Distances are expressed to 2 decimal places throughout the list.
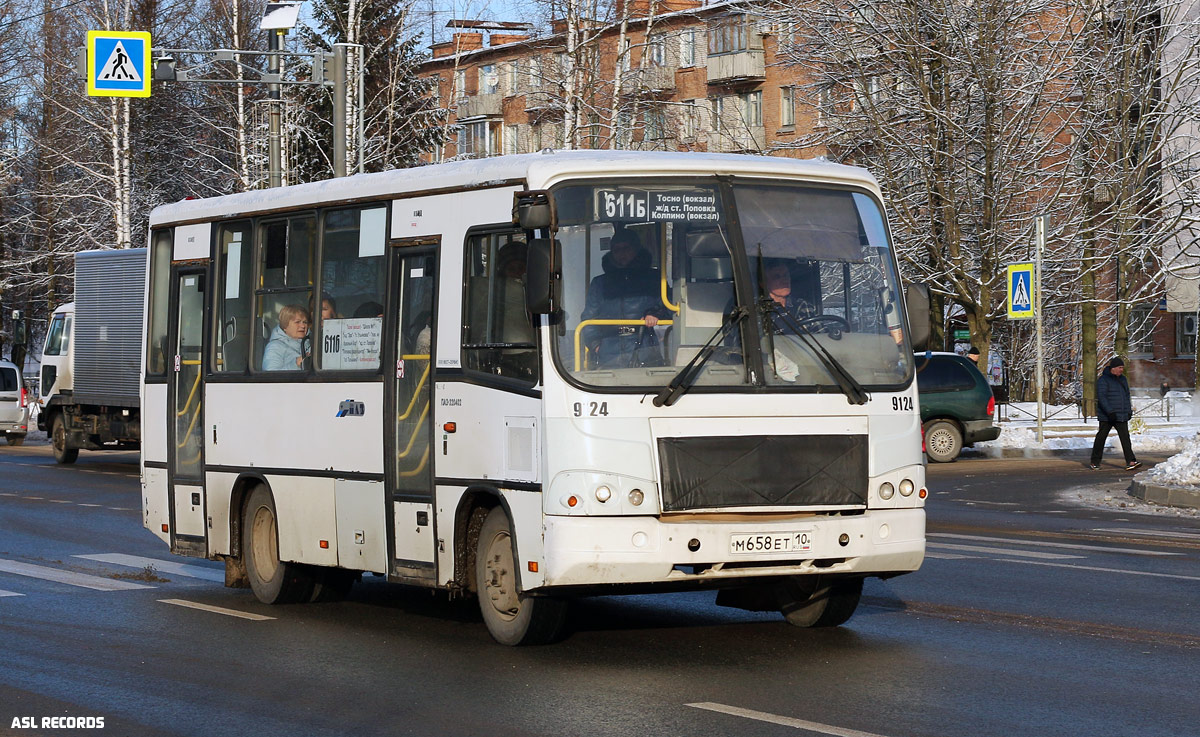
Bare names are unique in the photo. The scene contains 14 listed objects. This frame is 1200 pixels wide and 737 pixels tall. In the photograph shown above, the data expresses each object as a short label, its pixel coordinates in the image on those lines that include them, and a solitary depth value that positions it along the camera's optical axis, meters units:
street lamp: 26.98
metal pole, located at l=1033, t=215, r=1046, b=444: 30.62
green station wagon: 30.52
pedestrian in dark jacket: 27.70
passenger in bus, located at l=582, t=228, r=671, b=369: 9.44
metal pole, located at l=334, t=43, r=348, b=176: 26.52
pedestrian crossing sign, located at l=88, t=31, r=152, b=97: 26.36
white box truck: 30.94
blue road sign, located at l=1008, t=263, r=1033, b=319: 31.11
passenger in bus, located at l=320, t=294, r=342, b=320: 11.75
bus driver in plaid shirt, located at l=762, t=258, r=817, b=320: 9.80
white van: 42.16
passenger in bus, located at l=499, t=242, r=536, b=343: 9.72
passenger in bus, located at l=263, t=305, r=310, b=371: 12.12
